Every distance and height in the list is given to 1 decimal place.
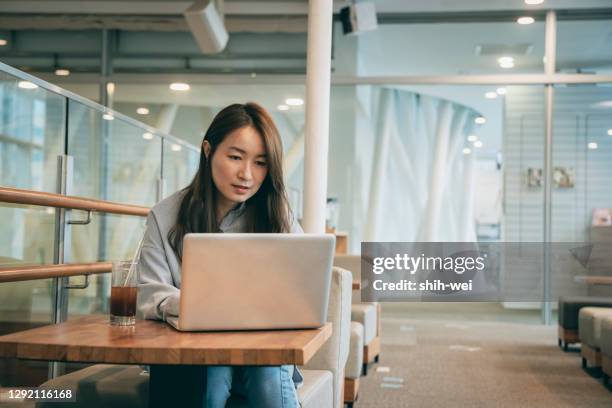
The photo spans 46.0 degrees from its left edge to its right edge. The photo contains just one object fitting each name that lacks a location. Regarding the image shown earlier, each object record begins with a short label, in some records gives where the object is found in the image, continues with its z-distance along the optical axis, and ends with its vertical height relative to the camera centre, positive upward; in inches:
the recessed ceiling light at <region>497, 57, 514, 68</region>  280.8 +58.8
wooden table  50.6 -10.4
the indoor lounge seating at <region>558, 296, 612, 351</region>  207.5 -28.8
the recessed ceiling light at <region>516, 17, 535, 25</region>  278.2 +74.5
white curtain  291.1 +11.8
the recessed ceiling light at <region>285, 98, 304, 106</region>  291.1 +43.0
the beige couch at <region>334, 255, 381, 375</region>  166.6 -27.2
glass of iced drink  63.8 -8.0
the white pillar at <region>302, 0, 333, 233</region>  181.5 +25.1
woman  67.5 +0.4
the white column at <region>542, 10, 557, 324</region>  274.7 +27.3
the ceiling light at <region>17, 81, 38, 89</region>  111.0 +18.4
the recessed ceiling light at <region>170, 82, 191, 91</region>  297.7 +49.6
